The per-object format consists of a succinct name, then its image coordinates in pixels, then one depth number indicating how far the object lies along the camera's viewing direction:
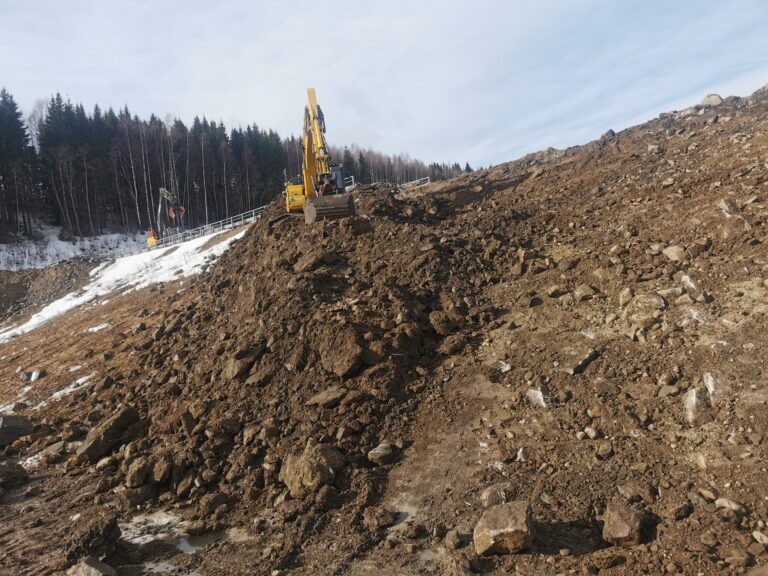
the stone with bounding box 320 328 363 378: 6.46
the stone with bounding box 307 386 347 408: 6.05
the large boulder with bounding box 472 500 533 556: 3.78
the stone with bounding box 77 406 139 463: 6.67
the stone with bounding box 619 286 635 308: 6.50
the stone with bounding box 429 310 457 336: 7.23
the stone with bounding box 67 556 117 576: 4.12
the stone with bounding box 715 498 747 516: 3.66
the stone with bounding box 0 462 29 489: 6.44
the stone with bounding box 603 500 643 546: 3.74
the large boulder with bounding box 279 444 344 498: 5.02
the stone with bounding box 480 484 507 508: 4.42
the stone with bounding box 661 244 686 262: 6.87
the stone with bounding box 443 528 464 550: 4.04
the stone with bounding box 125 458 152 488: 5.68
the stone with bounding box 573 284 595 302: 6.99
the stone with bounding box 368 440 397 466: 5.37
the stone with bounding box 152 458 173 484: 5.65
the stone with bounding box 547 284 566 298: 7.30
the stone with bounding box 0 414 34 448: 7.81
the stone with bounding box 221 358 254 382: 6.90
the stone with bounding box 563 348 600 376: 5.68
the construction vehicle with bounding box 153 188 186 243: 30.96
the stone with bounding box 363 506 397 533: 4.48
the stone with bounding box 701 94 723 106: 18.82
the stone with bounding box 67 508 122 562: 4.41
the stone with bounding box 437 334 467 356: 6.81
